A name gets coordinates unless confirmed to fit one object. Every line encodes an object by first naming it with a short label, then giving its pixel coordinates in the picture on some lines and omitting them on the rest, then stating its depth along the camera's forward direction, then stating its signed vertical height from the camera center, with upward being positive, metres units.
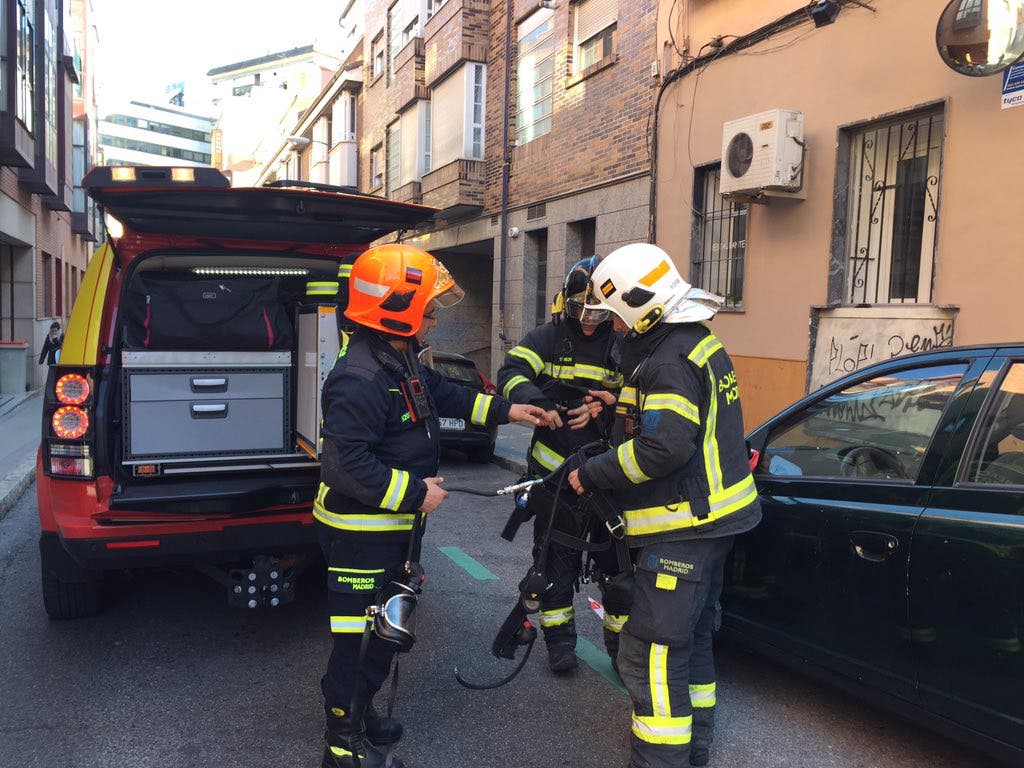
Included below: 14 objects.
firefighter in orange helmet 2.57 -0.47
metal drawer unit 3.84 -0.42
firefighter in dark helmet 3.55 -0.25
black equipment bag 3.90 +0.04
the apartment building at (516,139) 10.95 +3.34
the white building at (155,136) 85.06 +20.48
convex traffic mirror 5.61 +2.28
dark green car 2.40 -0.68
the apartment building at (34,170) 12.70 +2.79
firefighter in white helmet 2.60 -0.48
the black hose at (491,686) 3.07 -1.37
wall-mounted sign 5.71 +1.91
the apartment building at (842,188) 6.14 +1.43
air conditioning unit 7.53 +1.82
